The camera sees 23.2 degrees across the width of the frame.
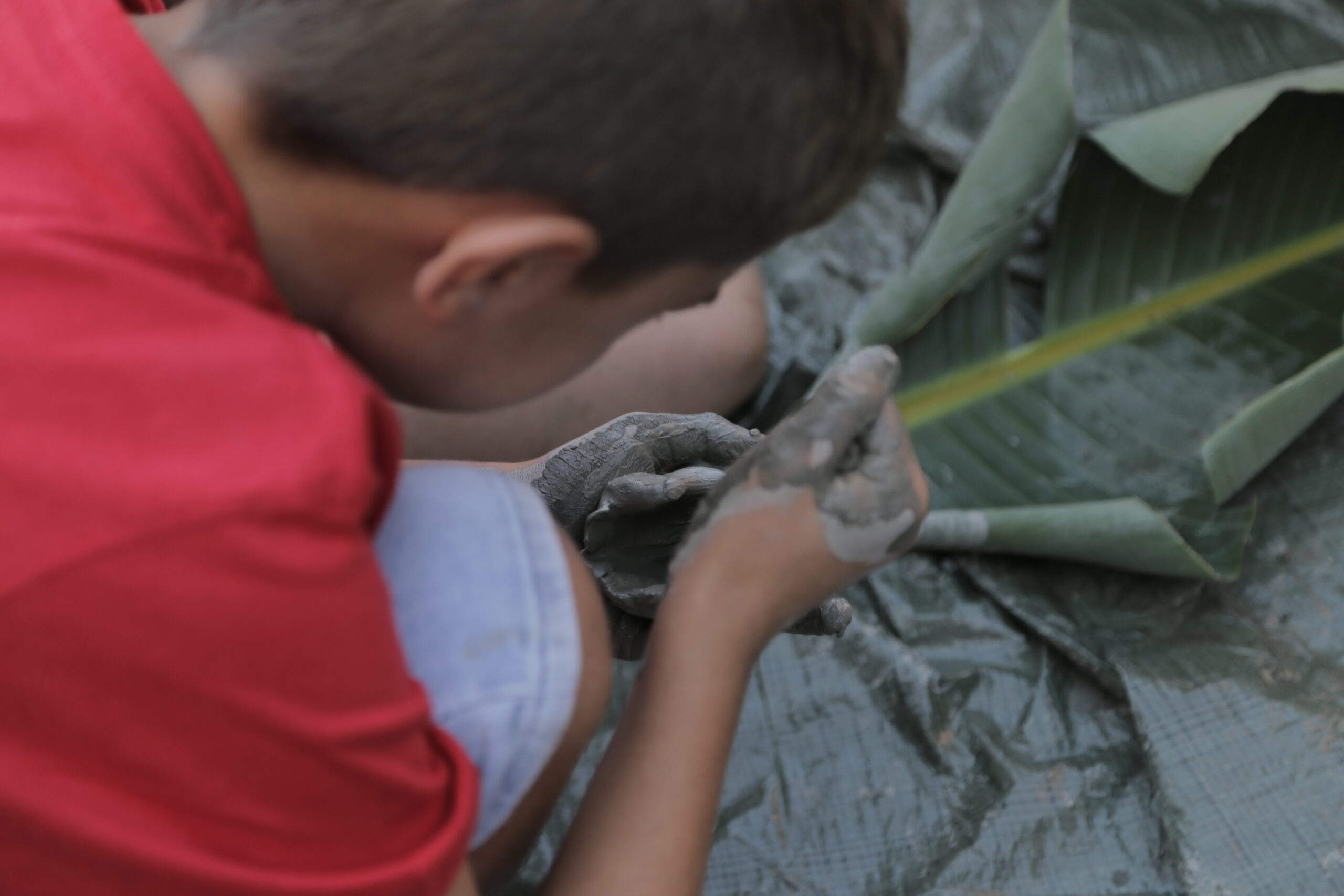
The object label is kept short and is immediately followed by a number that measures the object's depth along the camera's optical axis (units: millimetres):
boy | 1095
